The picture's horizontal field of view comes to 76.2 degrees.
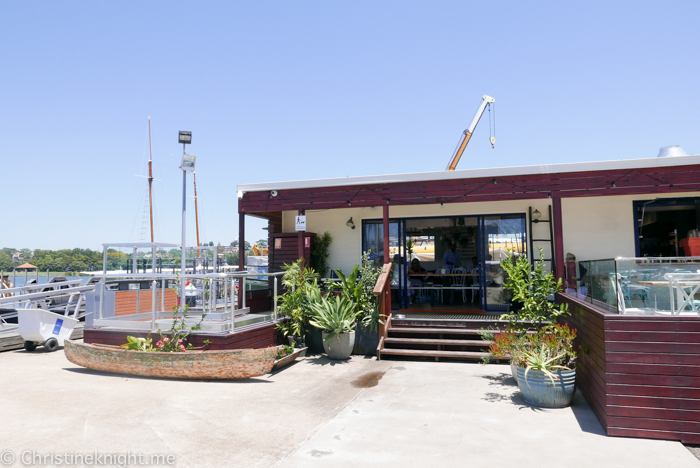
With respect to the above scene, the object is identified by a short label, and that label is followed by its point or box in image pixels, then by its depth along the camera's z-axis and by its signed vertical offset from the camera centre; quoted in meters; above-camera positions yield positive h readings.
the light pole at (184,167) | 7.77 +1.64
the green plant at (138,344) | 6.54 -1.21
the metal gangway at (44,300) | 9.13 -0.95
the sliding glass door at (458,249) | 9.64 +0.19
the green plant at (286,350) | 7.30 -1.49
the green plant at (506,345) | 5.41 -1.10
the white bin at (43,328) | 8.56 -1.26
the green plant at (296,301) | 7.98 -0.75
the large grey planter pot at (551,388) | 4.85 -1.46
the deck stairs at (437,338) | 7.47 -1.44
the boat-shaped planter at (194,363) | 5.92 -1.37
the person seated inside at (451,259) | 11.48 -0.07
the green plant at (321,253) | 10.52 +0.13
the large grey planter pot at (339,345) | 7.55 -1.48
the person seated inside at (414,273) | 10.63 -0.37
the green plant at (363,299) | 7.95 -0.74
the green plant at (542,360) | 4.84 -1.17
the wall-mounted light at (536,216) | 9.47 +0.82
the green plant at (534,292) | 6.20 -0.52
